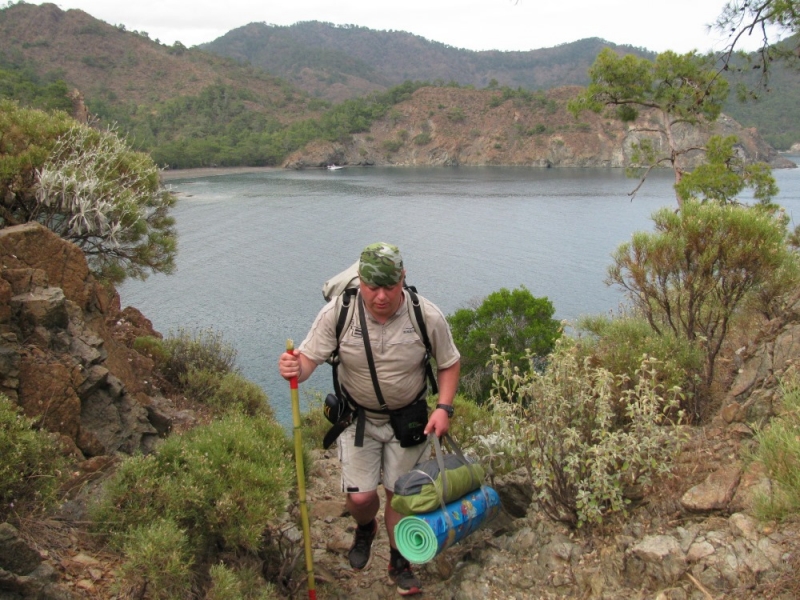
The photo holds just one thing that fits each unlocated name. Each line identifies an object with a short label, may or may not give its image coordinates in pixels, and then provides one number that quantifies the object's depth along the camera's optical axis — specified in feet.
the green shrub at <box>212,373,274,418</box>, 31.53
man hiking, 11.60
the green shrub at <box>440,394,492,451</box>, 18.97
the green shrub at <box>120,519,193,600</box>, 10.64
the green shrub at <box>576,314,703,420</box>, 19.44
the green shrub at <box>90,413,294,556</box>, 12.14
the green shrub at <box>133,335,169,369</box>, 31.01
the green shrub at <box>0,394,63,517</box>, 11.08
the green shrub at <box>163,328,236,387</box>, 33.22
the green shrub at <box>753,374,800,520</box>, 10.11
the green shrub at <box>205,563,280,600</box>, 11.06
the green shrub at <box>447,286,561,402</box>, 55.83
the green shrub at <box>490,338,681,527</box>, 12.16
